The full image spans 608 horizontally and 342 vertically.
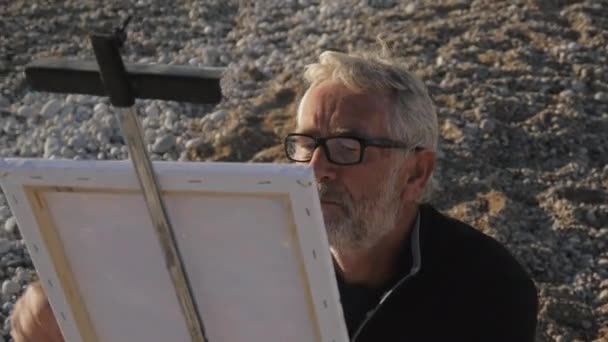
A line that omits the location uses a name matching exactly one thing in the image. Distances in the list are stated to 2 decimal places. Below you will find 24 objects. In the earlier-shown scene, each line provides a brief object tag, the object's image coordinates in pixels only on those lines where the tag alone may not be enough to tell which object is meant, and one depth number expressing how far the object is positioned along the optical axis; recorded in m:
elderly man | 2.45
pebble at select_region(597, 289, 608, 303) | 4.18
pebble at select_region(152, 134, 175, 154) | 5.44
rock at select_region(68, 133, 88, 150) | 5.53
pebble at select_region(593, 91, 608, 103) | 5.40
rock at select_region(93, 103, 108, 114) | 5.73
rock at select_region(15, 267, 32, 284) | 4.44
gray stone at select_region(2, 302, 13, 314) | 4.34
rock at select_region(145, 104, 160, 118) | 5.73
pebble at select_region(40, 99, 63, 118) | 5.80
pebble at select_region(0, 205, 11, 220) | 4.84
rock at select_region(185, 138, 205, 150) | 5.37
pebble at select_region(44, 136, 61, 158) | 5.47
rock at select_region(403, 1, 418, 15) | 6.46
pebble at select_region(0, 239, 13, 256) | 4.65
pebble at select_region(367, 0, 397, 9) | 6.65
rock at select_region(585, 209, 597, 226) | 4.58
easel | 1.49
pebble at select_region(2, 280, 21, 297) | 4.41
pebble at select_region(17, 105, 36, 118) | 5.82
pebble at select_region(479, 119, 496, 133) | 5.20
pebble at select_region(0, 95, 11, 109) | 5.94
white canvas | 1.57
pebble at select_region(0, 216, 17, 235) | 4.74
